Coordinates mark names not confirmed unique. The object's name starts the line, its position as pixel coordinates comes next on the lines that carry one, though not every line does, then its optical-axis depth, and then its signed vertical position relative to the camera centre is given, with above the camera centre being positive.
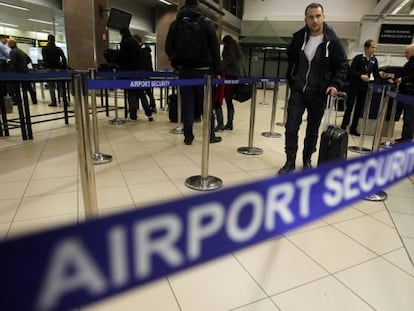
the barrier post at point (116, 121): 4.87 -0.85
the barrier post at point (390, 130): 3.95 -0.71
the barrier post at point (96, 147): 3.03 -0.80
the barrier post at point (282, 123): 5.35 -0.89
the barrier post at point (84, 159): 1.58 -0.48
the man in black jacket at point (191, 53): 3.17 +0.16
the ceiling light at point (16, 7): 9.62 +1.76
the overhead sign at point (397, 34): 8.86 +1.18
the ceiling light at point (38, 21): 12.11 +1.72
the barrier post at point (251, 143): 3.31 -0.81
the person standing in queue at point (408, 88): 3.76 -0.15
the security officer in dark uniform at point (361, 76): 4.38 -0.02
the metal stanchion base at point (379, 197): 2.42 -0.95
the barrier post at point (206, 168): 2.36 -0.78
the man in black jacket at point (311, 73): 2.44 +0.00
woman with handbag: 4.14 +0.12
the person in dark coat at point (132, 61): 4.75 +0.09
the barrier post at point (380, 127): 2.51 -0.42
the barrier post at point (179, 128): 4.28 -0.82
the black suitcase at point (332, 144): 2.42 -0.55
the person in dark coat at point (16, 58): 5.55 +0.10
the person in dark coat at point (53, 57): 5.98 +0.15
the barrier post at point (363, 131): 3.32 -0.64
